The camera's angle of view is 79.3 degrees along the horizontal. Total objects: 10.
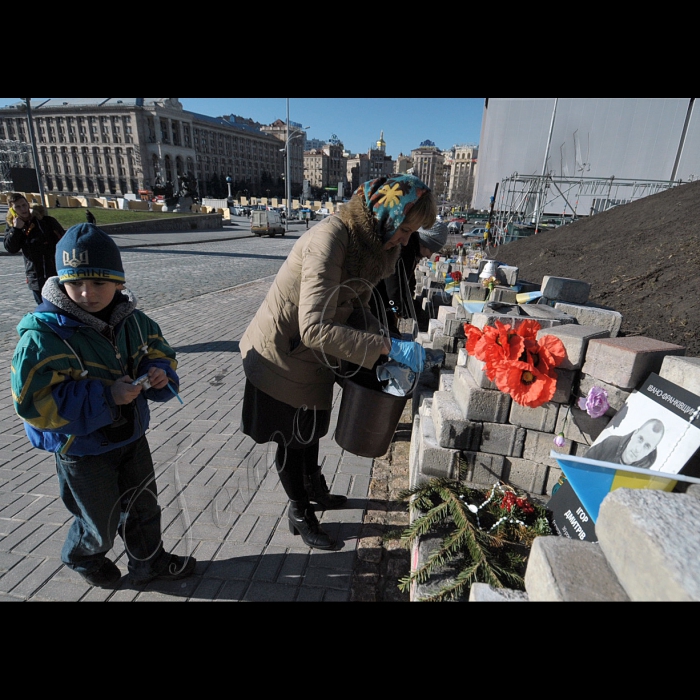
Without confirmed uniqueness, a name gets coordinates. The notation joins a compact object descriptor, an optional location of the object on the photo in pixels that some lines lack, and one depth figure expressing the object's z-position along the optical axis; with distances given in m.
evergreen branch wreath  1.92
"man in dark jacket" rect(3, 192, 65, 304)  5.21
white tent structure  21.30
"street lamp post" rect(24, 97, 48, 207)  14.63
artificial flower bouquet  2.37
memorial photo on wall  1.88
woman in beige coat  1.92
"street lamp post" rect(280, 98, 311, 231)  36.68
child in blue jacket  1.73
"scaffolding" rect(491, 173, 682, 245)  17.34
